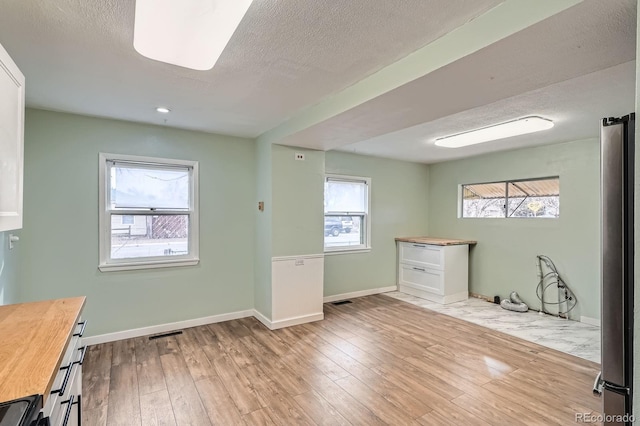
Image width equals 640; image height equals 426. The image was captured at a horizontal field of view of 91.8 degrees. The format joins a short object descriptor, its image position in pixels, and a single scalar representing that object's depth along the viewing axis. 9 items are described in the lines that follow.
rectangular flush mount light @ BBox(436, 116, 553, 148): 3.26
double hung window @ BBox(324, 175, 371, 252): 5.12
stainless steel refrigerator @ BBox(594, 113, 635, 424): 1.25
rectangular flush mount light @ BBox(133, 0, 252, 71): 1.38
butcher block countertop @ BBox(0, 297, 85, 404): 0.97
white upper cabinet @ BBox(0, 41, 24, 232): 1.37
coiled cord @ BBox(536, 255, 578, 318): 4.21
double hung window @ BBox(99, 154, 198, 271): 3.37
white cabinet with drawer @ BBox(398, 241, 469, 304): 4.93
